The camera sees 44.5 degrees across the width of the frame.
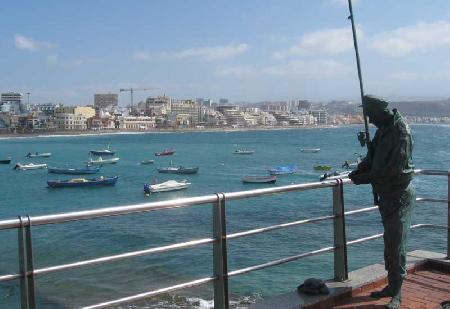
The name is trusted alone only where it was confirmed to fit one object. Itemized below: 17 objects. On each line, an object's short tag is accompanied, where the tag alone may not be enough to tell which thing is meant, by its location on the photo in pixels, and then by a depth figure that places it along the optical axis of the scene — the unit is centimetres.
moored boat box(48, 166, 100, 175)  6812
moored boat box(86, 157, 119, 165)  8306
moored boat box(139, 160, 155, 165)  8212
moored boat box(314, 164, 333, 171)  6246
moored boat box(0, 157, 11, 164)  8825
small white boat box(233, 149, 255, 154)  9719
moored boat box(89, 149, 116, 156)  10225
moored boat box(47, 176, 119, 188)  5256
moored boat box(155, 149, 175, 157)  9875
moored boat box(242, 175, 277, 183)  5188
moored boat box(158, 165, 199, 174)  6350
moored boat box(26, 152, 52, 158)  9889
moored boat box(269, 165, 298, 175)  5934
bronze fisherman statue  427
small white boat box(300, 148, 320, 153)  9981
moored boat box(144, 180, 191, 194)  4712
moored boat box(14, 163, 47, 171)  7769
